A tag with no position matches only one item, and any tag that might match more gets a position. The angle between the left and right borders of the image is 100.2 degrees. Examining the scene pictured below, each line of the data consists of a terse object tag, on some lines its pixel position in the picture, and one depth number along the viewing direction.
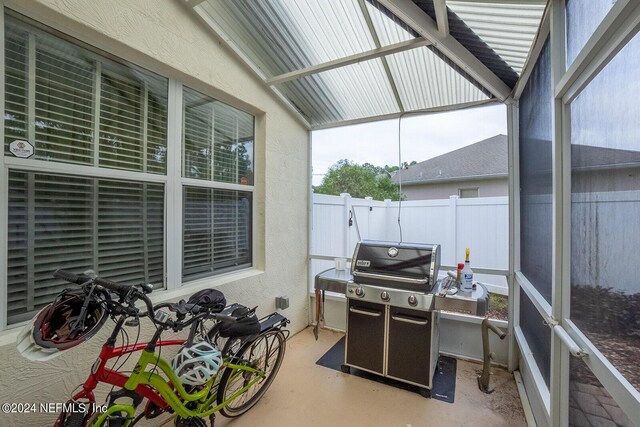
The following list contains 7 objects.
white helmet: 1.44
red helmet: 1.05
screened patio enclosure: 0.88
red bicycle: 1.13
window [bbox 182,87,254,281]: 2.17
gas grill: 2.15
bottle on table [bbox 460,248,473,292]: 2.30
